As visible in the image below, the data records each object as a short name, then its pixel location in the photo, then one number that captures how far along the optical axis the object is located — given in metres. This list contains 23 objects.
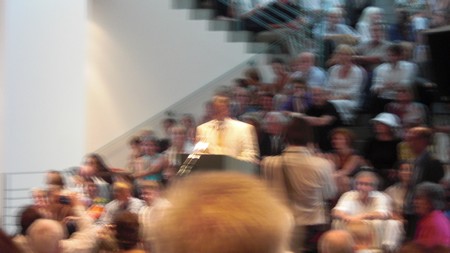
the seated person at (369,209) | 10.61
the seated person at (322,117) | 14.31
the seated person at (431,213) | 10.11
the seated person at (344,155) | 12.77
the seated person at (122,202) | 11.77
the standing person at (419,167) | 10.89
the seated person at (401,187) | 11.83
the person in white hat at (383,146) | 13.38
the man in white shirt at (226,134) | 10.52
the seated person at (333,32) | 16.93
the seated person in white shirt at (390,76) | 14.94
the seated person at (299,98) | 14.89
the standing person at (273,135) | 14.09
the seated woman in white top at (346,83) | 15.16
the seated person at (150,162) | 15.88
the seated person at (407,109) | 14.04
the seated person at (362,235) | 9.45
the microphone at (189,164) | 6.81
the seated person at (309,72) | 15.97
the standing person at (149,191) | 11.80
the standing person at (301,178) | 9.70
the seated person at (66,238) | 6.36
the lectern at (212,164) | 6.75
